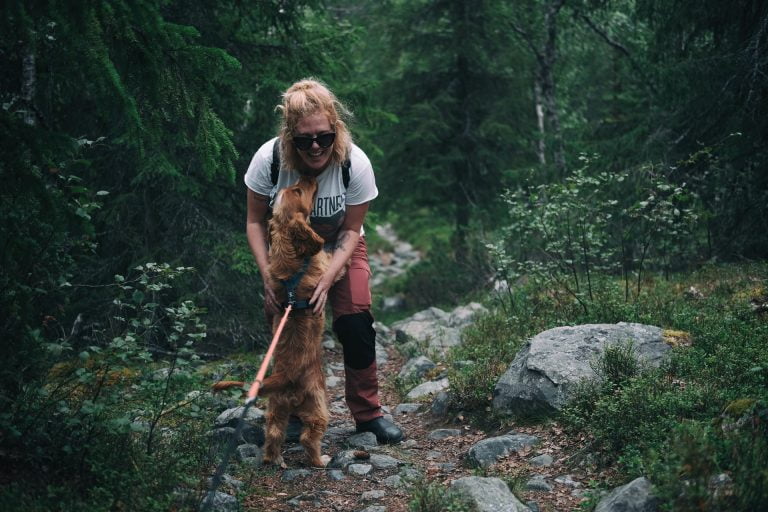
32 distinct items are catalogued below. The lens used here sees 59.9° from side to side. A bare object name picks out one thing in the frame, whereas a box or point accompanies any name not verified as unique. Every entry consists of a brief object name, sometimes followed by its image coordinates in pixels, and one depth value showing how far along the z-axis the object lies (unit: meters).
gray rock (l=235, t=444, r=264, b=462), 4.65
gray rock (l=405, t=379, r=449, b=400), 6.32
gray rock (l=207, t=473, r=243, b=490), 4.02
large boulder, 4.90
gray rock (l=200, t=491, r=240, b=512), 3.62
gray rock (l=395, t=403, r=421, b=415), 6.10
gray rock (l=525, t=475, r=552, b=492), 4.02
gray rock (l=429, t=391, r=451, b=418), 5.69
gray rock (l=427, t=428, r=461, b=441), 5.25
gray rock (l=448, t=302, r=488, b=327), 8.92
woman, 4.33
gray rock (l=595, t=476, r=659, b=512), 3.25
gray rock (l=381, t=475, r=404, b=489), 4.27
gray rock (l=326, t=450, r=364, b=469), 4.61
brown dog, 4.21
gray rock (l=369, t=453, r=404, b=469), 4.62
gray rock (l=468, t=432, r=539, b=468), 4.50
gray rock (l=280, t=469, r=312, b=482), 4.41
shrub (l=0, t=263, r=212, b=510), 3.33
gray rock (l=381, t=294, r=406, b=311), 14.24
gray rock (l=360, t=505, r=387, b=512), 3.89
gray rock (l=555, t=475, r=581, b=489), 4.02
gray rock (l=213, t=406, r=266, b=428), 5.05
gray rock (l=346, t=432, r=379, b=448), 5.06
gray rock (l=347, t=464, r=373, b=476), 4.50
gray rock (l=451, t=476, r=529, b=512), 3.54
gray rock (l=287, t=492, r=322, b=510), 3.98
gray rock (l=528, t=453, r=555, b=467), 4.32
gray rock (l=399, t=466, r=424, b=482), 4.06
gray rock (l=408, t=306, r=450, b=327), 10.80
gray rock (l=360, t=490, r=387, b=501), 4.11
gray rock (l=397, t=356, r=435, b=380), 6.97
